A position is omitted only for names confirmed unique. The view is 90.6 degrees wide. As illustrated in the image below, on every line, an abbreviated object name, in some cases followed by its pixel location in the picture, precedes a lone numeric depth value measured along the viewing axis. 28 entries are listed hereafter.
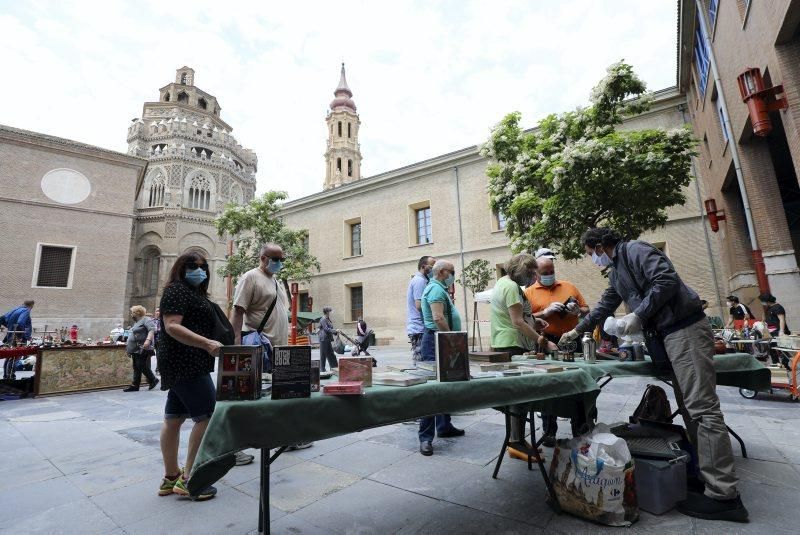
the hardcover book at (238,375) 1.64
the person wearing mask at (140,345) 7.14
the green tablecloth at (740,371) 3.07
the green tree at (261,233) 21.34
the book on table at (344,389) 1.68
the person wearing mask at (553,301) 3.73
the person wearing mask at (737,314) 8.91
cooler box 2.33
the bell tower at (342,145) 41.16
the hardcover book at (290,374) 1.64
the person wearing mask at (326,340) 9.41
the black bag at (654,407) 3.04
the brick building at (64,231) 21.45
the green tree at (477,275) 16.38
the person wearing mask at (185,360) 2.62
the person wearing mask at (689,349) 2.28
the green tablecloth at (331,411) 1.47
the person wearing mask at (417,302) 4.45
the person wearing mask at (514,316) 3.37
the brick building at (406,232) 14.69
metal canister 3.01
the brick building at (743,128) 6.76
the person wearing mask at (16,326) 8.10
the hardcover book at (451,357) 2.06
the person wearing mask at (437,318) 3.55
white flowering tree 9.06
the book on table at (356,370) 1.89
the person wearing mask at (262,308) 3.33
